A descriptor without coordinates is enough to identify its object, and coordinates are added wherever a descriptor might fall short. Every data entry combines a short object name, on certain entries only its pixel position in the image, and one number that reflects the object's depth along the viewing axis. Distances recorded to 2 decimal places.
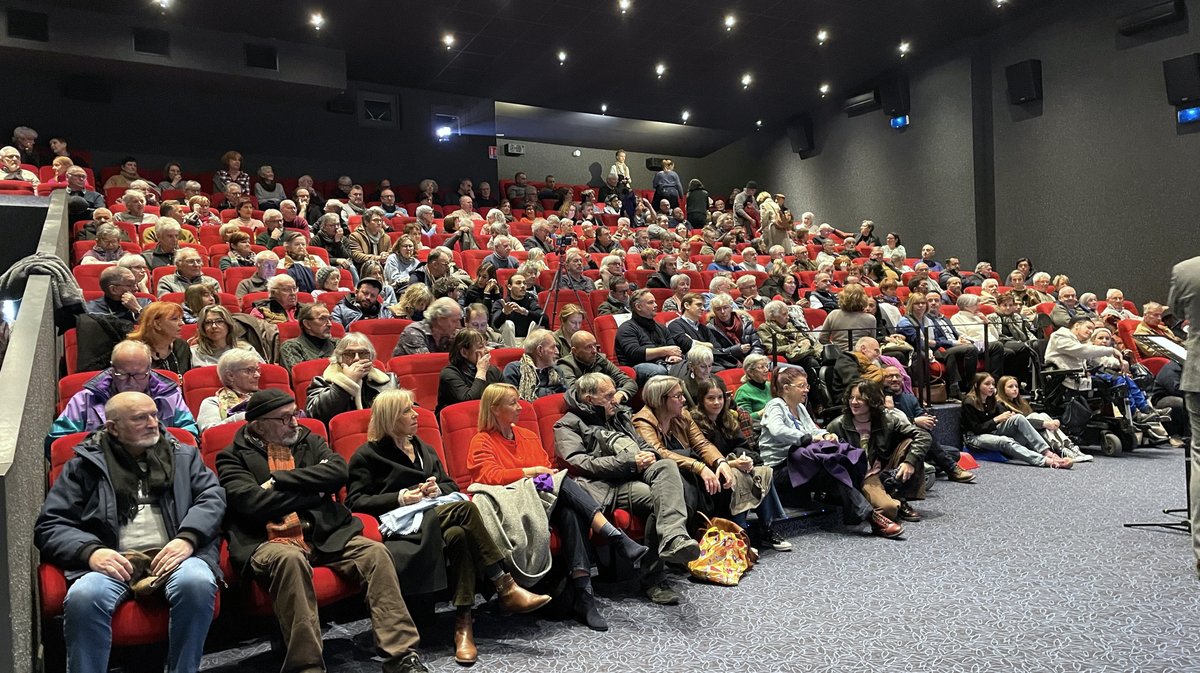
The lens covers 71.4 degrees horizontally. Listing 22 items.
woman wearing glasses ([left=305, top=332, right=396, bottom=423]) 3.06
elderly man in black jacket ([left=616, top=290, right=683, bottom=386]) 4.38
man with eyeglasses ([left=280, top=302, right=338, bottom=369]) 3.57
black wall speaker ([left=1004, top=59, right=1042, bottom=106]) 9.01
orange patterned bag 2.96
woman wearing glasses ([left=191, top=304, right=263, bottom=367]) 3.31
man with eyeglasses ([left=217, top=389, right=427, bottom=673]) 2.15
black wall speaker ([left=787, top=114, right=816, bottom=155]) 11.93
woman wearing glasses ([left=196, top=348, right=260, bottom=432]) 2.86
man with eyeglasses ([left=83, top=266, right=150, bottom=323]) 3.49
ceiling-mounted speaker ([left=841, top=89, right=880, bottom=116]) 10.66
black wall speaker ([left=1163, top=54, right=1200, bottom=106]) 7.63
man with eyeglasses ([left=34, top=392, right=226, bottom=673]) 1.95
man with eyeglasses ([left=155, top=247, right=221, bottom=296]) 4.19
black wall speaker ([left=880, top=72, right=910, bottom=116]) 10.30
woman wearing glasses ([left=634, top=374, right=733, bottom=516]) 3.22
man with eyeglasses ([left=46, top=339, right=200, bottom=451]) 2.54
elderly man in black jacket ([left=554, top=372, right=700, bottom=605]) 2.85
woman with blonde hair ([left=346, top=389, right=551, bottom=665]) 2.43
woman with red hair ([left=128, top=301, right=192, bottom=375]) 3.14
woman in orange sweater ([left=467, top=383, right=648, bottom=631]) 2.66
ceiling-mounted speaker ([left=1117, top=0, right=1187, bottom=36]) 7.75
